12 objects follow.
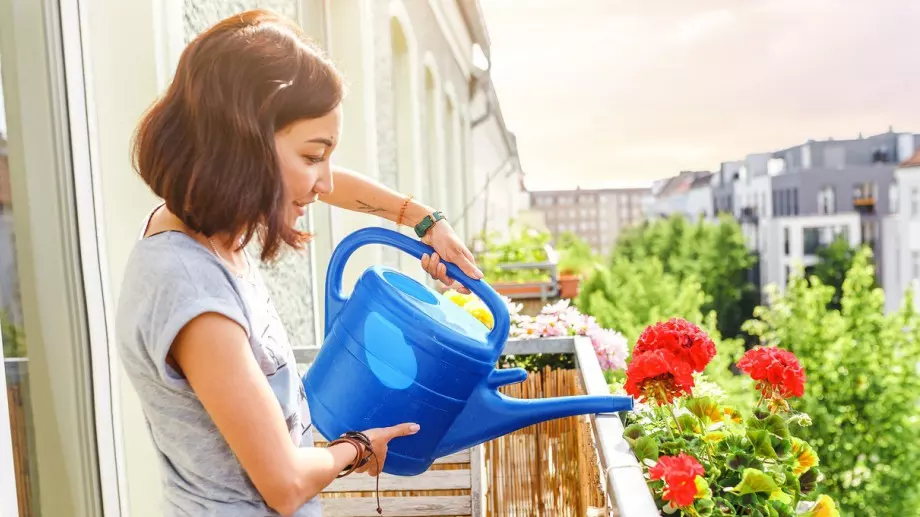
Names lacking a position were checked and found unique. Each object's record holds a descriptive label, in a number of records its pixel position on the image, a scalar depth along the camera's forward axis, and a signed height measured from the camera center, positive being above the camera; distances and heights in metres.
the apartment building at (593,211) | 99.88 -1.35
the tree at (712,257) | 40.62 -3.03
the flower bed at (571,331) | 2.43 -0.37
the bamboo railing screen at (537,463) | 2.12 -0.66
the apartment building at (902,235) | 43.09 -2.61
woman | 0.79 -0.04
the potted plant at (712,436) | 1.13 -0.37
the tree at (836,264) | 43.16 -3.90
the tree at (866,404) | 18.55 -4.83
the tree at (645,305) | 15.09 -2.10
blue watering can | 1.00 -0.20
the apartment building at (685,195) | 63.16 +0.04
